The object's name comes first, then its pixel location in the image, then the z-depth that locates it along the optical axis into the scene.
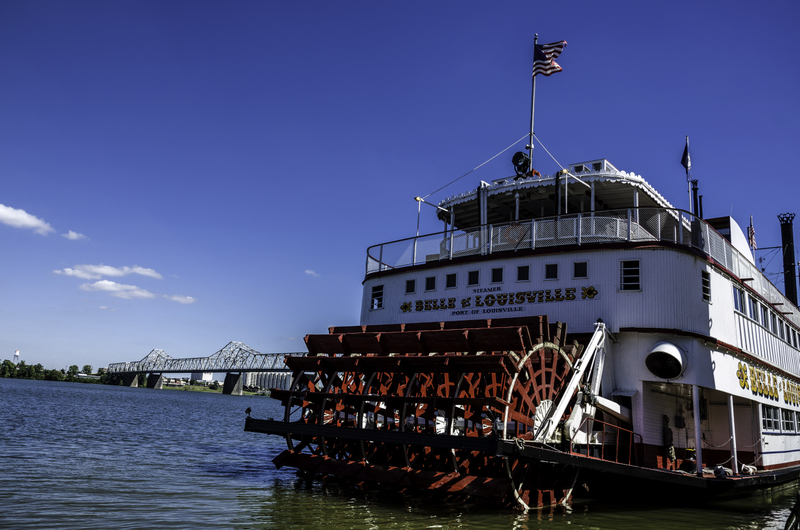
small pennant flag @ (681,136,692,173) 16.01
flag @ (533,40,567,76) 15.19
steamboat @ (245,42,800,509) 9.52
